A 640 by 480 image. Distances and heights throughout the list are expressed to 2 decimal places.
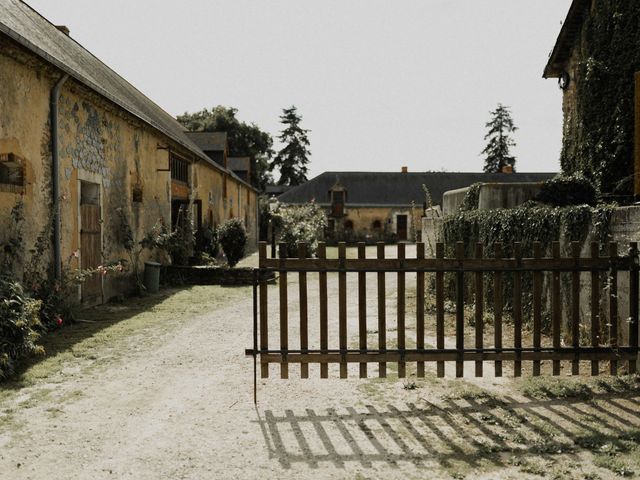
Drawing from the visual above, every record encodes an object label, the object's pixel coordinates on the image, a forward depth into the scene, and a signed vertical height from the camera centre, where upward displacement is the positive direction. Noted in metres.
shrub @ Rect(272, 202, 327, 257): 21.28 +0.35
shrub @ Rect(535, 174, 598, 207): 8.91 +0.60
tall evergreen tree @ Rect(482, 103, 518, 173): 59.53 +9.48
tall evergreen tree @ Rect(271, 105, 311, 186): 62.84 +9.05
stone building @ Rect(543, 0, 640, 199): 9.43 +2.43
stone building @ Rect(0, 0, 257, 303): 7.46 +1.38
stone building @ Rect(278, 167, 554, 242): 42.97 +2.74
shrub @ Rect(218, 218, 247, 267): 16.39 -0.17
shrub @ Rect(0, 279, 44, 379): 5.50 -0.89
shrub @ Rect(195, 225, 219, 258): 18.77 -0.19
